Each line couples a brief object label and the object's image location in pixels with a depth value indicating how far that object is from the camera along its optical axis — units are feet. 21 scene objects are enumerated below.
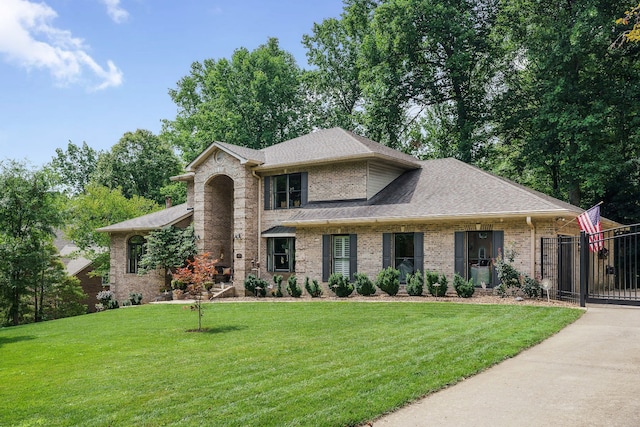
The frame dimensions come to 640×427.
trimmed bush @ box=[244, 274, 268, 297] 73.05
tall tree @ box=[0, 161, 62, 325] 76.33
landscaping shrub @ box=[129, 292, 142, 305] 86.94
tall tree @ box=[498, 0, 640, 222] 80.64
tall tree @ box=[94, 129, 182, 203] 162.81
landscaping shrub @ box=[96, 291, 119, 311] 88.17
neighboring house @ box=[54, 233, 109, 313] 132.64
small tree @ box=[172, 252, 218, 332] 44.31
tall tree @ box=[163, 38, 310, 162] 128.57
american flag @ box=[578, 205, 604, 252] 48.88
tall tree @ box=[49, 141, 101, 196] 187.83
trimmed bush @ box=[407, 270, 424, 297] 59.82
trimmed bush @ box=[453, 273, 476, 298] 56.59
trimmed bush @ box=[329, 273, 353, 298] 63.93
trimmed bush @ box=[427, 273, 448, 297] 58.44
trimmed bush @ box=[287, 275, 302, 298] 68.23
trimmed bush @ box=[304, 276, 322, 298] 66.90
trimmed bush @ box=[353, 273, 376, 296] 62.90
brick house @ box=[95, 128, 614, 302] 58.65
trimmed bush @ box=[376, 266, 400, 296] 61.31
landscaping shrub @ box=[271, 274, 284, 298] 71.20
